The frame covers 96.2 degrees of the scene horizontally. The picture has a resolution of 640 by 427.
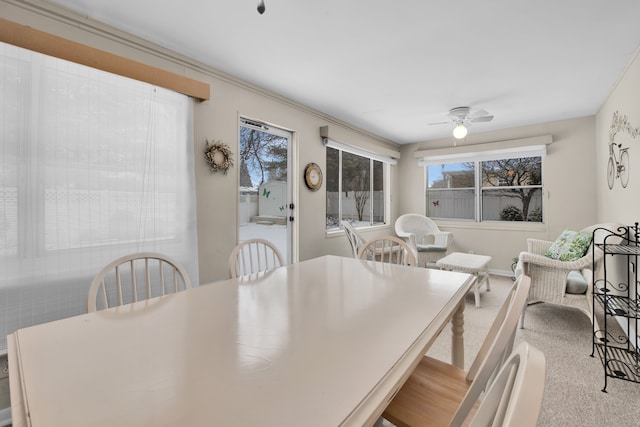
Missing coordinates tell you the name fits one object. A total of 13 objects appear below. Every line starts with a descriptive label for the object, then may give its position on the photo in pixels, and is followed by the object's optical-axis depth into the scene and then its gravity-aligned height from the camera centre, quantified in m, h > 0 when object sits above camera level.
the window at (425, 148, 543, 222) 4.61 +0.37
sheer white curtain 1.55 +0.21
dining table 0.56 -0.38
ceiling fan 3.40 +1.17
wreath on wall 2.51 +0.50
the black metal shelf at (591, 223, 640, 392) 1.94 -0.85
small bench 3.18 -0.63
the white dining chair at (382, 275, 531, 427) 0.71 -0.67
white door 2.98 +0.29
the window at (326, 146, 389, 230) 4.30 +0.37
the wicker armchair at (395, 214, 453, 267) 4.29 -0.44
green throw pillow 2.70 -0.38
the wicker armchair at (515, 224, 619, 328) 2.36 -0.59
